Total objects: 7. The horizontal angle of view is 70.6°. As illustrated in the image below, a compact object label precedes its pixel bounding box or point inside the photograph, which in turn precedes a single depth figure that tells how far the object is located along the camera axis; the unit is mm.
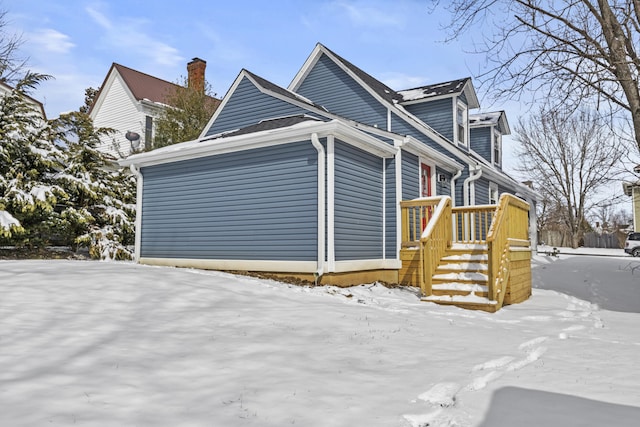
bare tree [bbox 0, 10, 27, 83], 20531
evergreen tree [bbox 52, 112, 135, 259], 13203
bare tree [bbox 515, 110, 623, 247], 31142
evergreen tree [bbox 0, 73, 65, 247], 11719
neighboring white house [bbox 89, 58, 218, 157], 22016
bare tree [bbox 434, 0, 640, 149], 8398
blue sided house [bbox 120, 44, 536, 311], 8344
